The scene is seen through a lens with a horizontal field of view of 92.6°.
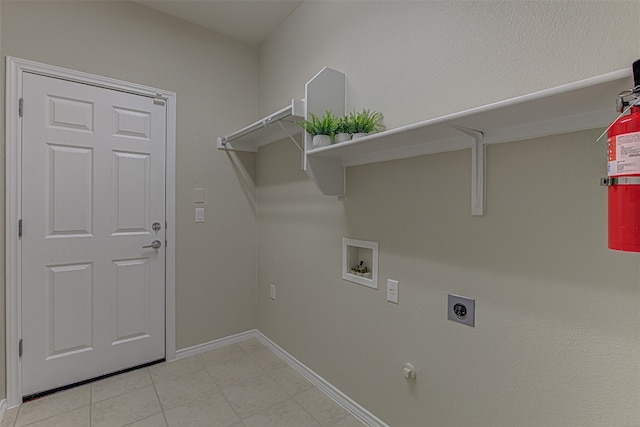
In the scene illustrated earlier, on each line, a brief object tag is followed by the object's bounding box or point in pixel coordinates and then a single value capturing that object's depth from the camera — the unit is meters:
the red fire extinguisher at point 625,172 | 0.75
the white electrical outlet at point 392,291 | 1.59
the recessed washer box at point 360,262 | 1.72
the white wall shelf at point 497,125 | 0.83
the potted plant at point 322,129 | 1.64
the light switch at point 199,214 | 2.55
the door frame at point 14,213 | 1.84
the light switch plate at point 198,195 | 2.54
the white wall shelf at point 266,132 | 1.78
